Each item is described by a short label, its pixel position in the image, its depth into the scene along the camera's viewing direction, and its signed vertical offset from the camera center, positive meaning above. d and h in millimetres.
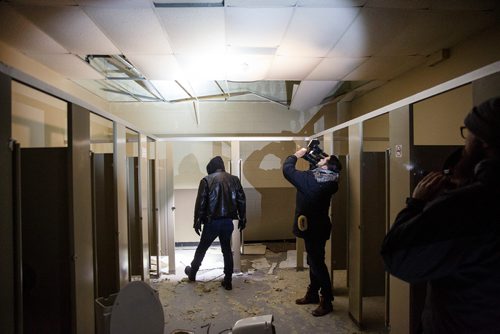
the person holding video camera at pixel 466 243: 844 -240
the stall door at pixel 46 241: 1742 -453
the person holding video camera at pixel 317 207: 2666 -410
